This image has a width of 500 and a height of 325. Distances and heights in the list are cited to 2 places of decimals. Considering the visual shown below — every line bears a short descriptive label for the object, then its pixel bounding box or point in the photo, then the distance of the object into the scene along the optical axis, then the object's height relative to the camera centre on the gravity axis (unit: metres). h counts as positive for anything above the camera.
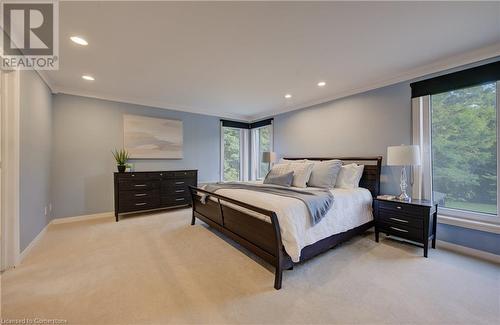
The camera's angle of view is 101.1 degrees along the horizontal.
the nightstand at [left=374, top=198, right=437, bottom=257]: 2.56 -0.79
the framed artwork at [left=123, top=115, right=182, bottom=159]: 4.52 +0.58
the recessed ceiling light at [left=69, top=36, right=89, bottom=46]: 2.26 +1.38
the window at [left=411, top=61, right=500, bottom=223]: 2.54 +0.28
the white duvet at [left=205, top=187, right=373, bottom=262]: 2.00 -0.63
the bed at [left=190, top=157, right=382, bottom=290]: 2.00 -0.71
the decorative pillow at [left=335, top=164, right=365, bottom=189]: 3.43 -0.25
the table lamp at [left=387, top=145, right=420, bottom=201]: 2.77 +0.05
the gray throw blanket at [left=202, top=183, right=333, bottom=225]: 2.26 -0.42
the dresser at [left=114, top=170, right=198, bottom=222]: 4.03 -0.58
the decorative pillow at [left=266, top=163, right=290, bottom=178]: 3.82 -0.16
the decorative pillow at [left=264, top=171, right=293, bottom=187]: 3.60 -0.32
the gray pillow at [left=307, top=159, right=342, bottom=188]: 3.44 -0.22
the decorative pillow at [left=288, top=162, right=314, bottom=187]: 3.60 -0.22
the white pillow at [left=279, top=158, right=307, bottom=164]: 4.83 +0.04
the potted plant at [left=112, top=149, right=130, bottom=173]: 4.11 +0.09
